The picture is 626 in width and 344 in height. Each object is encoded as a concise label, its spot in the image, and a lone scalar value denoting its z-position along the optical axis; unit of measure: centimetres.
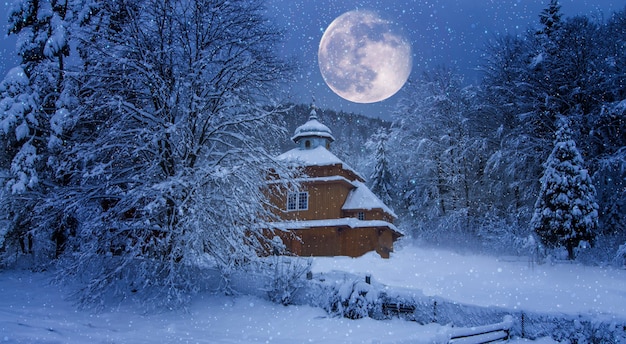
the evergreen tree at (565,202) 2419
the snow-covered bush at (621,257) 2211
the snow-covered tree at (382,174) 4788
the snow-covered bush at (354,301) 1364
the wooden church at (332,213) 2947
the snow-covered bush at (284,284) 1446
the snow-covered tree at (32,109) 1772
